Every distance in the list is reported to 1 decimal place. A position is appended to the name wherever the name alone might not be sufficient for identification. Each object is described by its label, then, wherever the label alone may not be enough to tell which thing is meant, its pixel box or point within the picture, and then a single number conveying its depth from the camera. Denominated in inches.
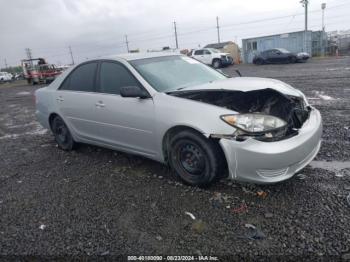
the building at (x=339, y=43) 1242.4
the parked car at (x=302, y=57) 953.1
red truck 1088.8
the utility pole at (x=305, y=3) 1448.6
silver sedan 120.5
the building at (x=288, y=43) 1165.7
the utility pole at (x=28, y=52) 2676.9
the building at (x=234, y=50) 1347.2
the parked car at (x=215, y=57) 1043.3
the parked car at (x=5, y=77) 1706.4
